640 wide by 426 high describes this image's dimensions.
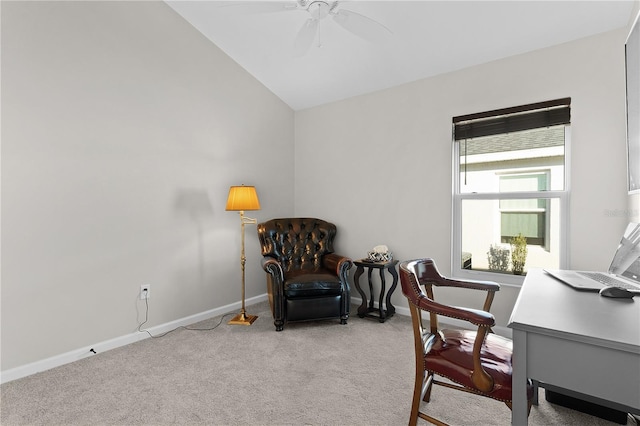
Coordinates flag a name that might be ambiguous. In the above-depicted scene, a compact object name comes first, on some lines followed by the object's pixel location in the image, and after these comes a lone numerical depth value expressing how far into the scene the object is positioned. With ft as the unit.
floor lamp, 10.83
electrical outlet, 9.76
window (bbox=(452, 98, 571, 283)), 9.00
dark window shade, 8.80
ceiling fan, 7.33
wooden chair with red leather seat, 4.39
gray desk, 2.94
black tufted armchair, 10.23
